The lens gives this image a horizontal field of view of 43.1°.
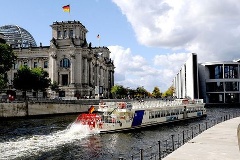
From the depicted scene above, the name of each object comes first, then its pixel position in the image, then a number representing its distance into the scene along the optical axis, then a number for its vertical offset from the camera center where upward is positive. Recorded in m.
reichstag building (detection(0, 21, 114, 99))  135.50 +16.87
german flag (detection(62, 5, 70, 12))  114.89 +33.21
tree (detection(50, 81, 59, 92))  129.00 +4.12
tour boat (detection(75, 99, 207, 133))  50.47 -3.76
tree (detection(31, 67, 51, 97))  104.62 +5.71
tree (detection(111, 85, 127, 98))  184.25 +2.72
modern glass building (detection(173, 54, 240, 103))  147.43 +7.23
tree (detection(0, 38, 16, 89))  79.98 +10.08
